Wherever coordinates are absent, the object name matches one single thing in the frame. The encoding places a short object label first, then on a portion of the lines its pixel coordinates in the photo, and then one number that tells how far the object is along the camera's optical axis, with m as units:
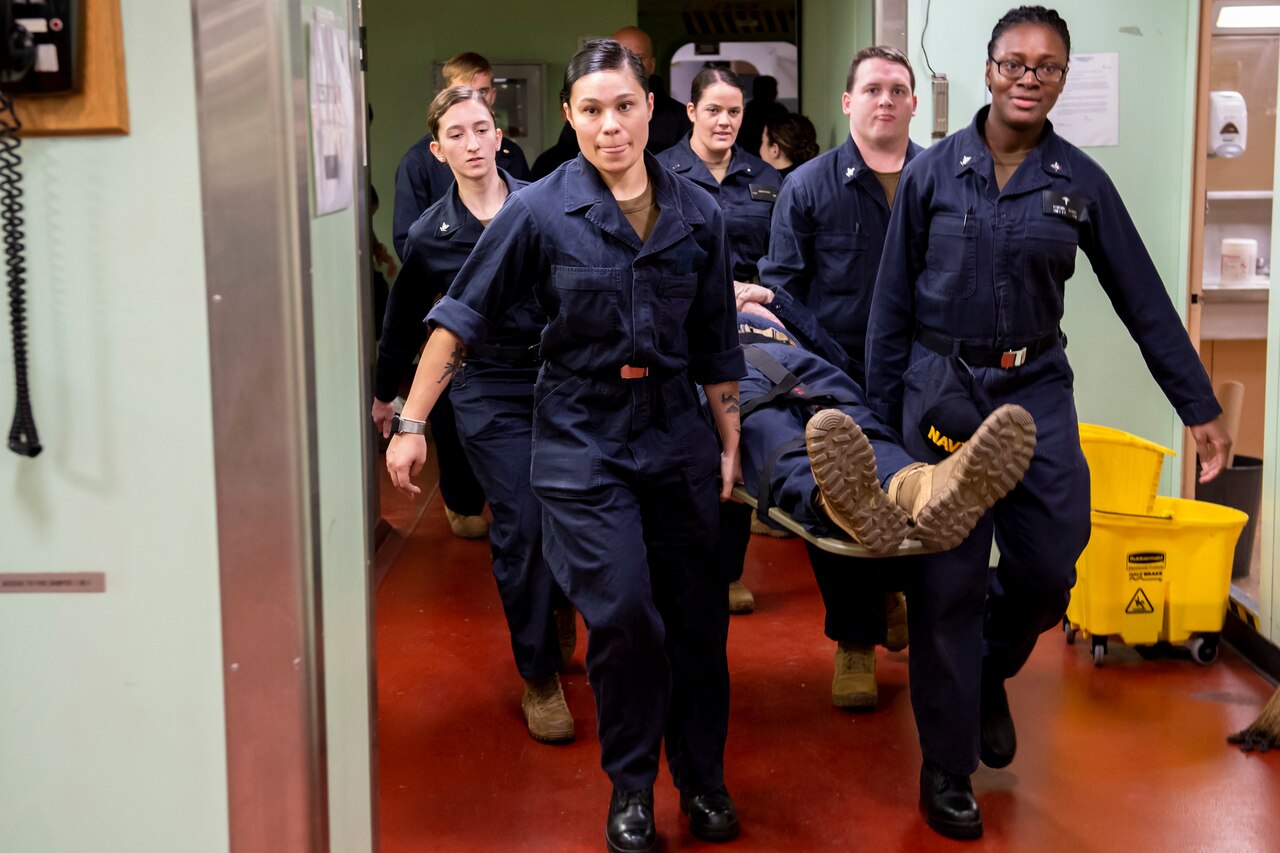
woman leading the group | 2.88
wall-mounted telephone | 1.81
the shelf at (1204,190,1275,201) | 5.90
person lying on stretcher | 2.81
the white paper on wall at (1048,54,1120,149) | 4.91
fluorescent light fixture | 5.93
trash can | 5.03
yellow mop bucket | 4.24
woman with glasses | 3.17
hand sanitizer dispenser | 5.51
